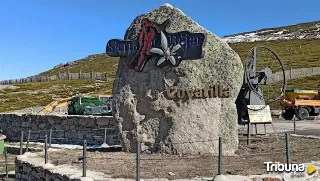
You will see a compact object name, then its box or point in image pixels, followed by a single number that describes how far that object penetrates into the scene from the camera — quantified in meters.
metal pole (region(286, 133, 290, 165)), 10.11
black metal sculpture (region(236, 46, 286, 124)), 14.98
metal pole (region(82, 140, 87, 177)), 9.67
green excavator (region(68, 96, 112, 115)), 31.52
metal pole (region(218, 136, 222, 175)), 9.10
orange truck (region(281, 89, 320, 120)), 31.55
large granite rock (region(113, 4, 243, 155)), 12.71
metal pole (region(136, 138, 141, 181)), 8.85
